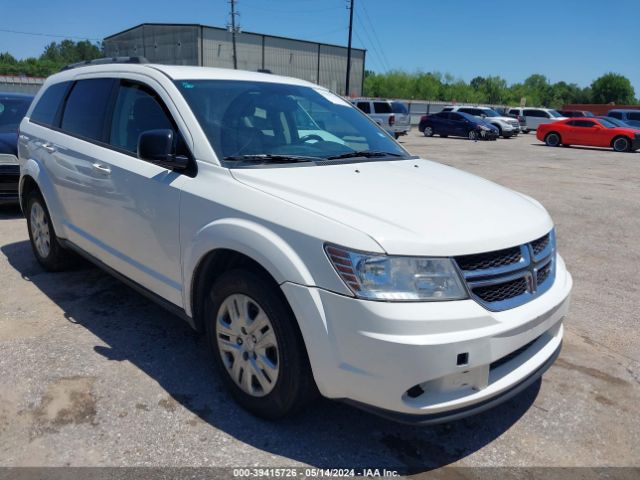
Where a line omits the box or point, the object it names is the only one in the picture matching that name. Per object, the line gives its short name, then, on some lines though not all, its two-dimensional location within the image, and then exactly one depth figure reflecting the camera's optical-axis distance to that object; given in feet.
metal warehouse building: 204.54
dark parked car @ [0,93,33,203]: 23.30
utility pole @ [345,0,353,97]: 127.85
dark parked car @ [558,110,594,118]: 118.51
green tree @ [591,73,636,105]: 336.49
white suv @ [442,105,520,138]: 102.06
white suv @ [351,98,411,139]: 84.69
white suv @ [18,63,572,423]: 7.62
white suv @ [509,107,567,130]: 118.93
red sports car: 78.95
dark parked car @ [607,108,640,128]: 105.19
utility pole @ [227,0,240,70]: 175.28
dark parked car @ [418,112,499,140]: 95.66
